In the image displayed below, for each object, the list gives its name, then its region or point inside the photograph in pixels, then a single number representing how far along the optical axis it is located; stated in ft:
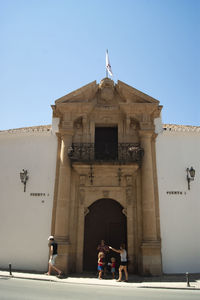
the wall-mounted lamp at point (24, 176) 35.78
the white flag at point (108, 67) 39.65
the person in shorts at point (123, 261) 26.43
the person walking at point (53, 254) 28.40
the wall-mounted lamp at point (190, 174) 34.01
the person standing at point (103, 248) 30.48
